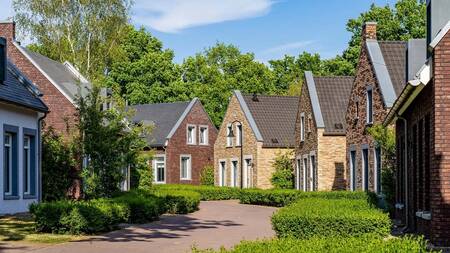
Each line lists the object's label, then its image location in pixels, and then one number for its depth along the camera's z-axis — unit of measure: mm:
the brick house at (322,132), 40469
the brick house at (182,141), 57844
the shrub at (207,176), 57625
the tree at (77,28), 51344
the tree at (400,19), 59969
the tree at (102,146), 28000
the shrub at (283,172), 48781
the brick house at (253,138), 50875
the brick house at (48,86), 36594
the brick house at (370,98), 31188
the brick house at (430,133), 15227
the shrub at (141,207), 25062
